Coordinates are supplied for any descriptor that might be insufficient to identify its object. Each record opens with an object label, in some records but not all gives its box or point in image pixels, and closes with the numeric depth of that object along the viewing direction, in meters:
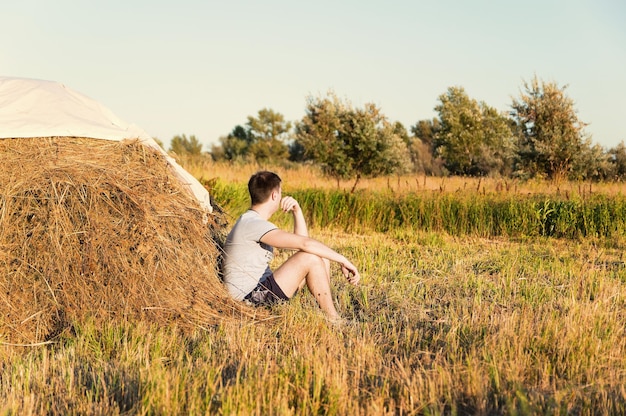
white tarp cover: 6.13
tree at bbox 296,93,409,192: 31.12
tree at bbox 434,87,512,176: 44.83
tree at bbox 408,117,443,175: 44.21
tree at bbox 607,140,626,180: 30.60
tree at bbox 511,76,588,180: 27.39
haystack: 5.56
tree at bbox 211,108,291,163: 49.59
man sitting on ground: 6.15
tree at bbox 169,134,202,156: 50.08
